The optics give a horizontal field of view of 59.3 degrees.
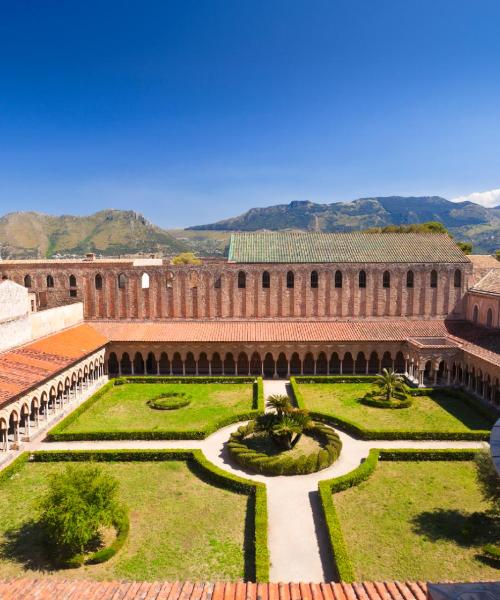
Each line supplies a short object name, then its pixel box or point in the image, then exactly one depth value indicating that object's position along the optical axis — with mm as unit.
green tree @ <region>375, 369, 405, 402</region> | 30500
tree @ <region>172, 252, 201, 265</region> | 77706
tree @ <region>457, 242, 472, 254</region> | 69750
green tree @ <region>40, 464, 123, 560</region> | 13875
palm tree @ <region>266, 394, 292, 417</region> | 23105
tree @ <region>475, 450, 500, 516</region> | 15242
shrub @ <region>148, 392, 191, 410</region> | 29766
